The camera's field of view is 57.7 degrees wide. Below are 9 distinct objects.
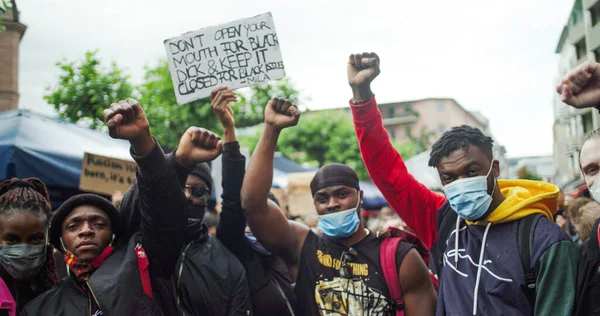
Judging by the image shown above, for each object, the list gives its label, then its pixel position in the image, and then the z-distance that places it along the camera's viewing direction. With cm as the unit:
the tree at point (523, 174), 2549
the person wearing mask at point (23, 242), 274
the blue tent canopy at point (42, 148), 524
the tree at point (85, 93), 1213
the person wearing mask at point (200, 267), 289
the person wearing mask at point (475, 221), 231
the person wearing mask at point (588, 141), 228
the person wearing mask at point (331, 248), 291
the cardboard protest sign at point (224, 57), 351
